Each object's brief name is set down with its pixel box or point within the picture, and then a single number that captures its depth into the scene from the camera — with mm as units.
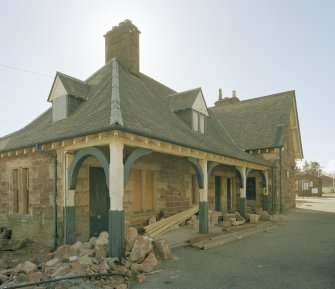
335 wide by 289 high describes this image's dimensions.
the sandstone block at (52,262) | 6880
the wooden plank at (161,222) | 10312
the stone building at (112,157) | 7860
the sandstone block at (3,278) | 6430
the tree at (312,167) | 78919
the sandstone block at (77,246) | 7667
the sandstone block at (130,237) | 7411
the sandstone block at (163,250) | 7785
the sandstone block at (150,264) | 6789
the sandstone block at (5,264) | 7659
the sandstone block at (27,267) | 6705
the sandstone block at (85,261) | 6530
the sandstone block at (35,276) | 5953
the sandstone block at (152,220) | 11453
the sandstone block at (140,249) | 7023
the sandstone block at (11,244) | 9594
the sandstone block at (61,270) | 6106
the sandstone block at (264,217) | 14973
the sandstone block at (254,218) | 13988
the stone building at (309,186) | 43469
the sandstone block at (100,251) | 7247
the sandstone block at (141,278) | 6161
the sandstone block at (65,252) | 7483
